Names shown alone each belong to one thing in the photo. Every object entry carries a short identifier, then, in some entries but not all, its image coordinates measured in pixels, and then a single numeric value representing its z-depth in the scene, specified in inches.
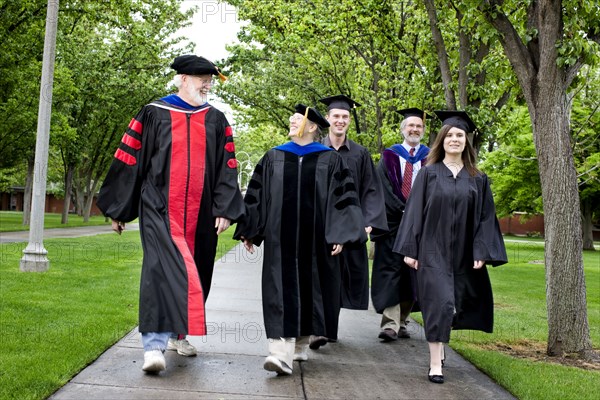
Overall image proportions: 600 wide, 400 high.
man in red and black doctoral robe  193.8
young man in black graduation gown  247.1
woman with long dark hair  216.3
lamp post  429.4
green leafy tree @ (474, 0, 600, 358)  251.1
